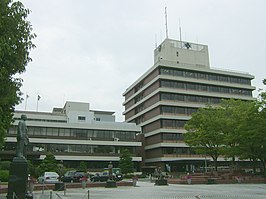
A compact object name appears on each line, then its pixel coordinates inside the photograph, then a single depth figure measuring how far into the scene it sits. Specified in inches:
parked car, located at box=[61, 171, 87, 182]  1627.7
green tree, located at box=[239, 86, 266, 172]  1455.5
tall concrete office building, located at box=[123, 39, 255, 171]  2839.6
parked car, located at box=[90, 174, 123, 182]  1673.2
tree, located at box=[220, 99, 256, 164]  1573.6
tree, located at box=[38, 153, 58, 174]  2049.7
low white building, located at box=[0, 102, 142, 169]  2578.7
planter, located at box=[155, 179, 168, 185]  1379.2
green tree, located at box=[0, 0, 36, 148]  532.4
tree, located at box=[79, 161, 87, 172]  2391.6
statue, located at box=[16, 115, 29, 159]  623.2
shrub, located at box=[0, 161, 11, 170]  1834.4
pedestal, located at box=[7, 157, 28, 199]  580.4
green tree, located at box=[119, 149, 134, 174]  2372.0
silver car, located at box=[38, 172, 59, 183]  1457.6
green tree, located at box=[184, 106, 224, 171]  1791.3
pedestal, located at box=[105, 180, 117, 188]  1234.0
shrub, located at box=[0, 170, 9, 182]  1438.6
